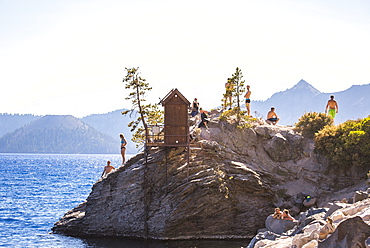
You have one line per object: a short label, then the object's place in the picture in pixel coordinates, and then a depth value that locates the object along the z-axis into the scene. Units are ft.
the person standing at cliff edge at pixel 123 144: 140.17
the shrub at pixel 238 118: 142.10
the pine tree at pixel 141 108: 142.10
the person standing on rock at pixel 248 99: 143.95
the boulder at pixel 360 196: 92.73
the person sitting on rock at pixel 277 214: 102.83
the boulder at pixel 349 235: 60.54
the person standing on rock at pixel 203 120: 138.00
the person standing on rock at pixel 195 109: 148.56
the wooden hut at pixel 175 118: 127.75
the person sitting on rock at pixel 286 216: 101.76
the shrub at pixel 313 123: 142.61
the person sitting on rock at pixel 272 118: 155.32
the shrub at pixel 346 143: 127.54
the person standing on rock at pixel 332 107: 141.49
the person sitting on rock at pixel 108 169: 142.80
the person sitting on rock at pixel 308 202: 123.51
